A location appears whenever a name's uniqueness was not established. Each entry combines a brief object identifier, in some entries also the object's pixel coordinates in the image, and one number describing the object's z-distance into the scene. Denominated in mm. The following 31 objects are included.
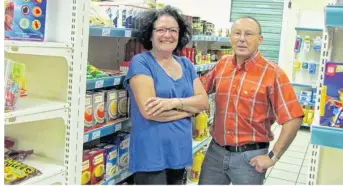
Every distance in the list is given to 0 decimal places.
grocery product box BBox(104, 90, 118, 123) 2471
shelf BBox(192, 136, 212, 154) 3669
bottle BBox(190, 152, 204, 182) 3912
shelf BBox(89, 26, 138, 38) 2184
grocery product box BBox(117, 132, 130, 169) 2637
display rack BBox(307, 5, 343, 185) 1302
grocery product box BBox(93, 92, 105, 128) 2348
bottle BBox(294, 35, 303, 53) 7195
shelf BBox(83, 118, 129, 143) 2229
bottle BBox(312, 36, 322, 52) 6896
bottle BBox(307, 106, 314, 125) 7051
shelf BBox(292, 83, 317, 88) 7254
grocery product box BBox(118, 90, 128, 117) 2584
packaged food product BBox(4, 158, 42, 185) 1771
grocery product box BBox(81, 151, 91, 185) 2277
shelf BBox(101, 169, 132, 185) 2527
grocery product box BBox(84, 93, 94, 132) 2266
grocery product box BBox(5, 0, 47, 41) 1730
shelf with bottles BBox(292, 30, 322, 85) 7112
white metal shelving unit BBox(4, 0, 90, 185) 1920
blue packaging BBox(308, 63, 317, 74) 7117
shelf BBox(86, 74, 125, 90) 2202
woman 2131
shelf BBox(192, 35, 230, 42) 3644
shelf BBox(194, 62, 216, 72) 3730
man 2076
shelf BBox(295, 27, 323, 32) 7006
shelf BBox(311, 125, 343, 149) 1301
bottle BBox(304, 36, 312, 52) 7090
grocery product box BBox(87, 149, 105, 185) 2360
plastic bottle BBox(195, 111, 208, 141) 3852
